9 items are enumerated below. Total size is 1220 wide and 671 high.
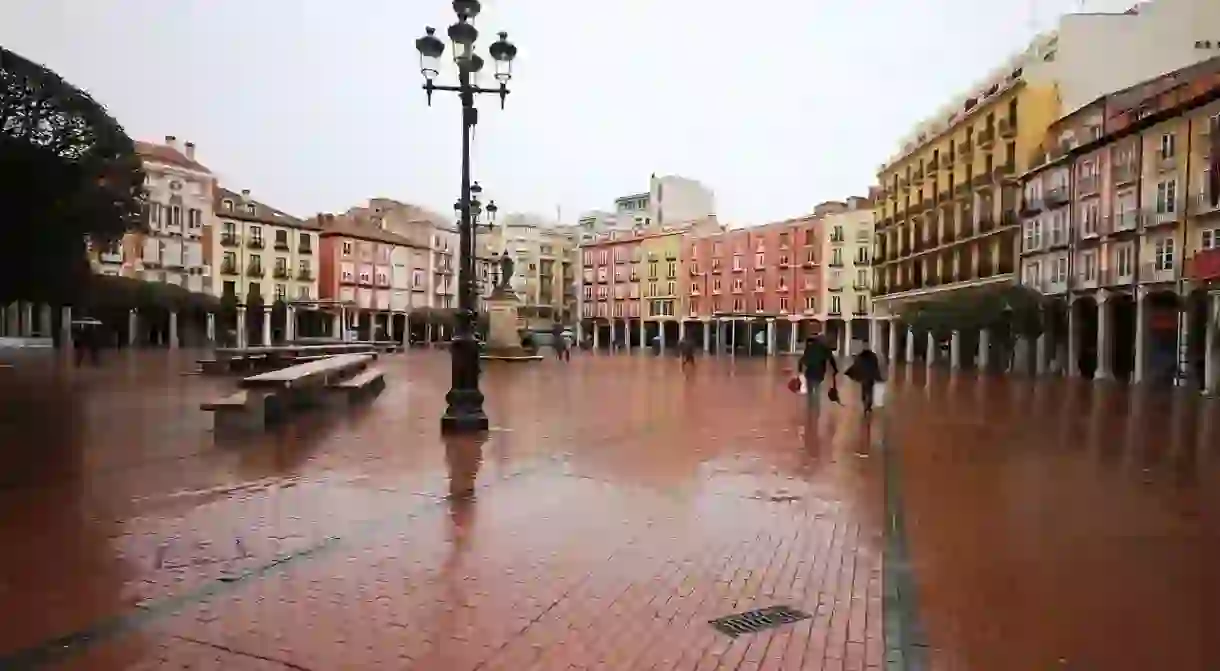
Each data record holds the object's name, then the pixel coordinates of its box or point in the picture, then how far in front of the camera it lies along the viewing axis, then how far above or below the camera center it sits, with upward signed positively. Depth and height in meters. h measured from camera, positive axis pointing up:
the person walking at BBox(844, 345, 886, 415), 16.91 -0.96
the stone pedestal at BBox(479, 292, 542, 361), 42.44 -0.35
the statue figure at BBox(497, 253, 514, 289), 40.69 +2.25
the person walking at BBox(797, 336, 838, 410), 17.47 -0.84
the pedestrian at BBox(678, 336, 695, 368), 41.34 -1.49
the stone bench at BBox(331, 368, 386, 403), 16.00 -1.30
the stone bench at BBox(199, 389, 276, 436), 11.84 -1.28
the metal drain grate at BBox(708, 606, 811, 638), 4.70 -1.59
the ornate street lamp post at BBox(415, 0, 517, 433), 12.06 +1.00
